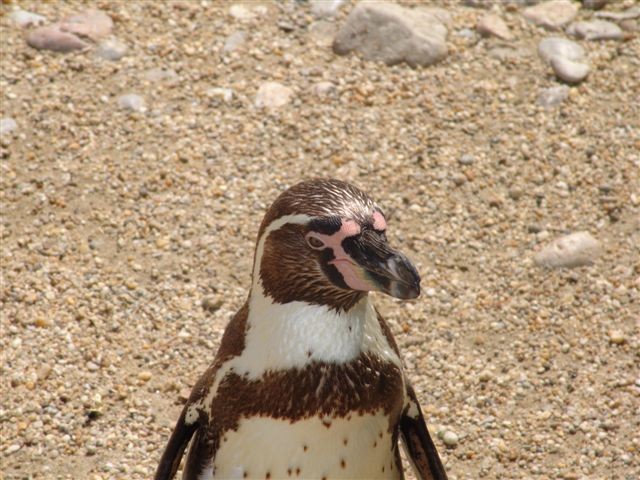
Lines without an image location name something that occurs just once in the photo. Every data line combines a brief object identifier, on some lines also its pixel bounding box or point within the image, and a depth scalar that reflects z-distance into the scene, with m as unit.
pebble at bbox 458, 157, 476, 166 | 11.46
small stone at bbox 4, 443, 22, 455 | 8.81
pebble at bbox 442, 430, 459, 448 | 9.04
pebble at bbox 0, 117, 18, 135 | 11.62
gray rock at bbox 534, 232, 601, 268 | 10.43
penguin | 6.11
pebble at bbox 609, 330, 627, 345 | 9.66
